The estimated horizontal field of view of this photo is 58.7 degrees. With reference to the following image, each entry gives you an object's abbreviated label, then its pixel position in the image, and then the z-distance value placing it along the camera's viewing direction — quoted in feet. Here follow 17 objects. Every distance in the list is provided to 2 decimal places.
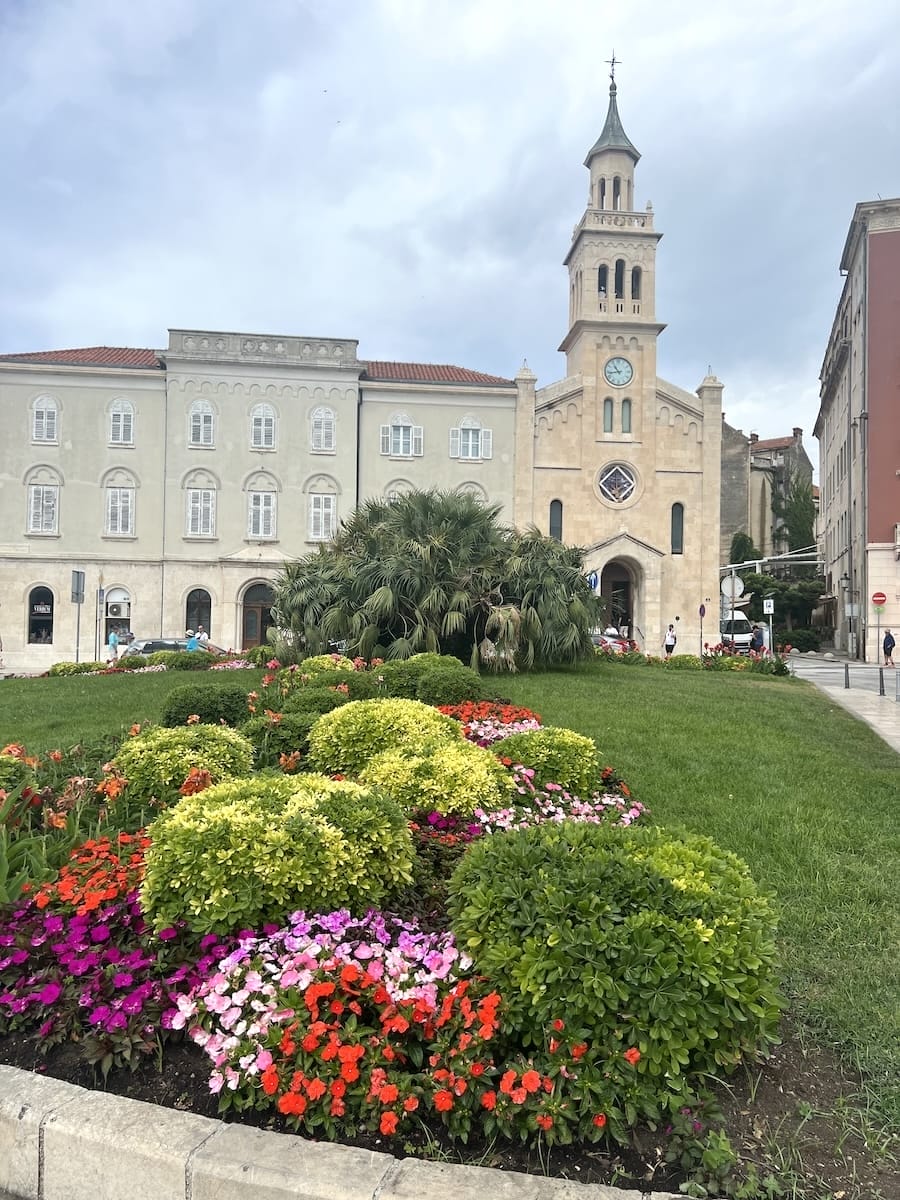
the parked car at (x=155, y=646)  97.89
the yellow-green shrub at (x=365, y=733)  21.20
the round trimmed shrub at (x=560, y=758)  20.25
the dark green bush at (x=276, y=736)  23.79
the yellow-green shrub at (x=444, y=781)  17.43
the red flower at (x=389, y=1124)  8.27
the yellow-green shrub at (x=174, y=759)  18.34
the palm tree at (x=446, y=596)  54.70
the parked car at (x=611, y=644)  81.10
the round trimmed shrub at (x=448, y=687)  33.65
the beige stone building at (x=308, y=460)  128.36
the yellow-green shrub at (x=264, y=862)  11.43
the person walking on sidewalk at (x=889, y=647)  102.42
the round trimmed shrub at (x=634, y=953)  9.05
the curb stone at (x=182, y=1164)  7.73
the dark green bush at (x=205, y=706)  28.22
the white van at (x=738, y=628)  141.49
